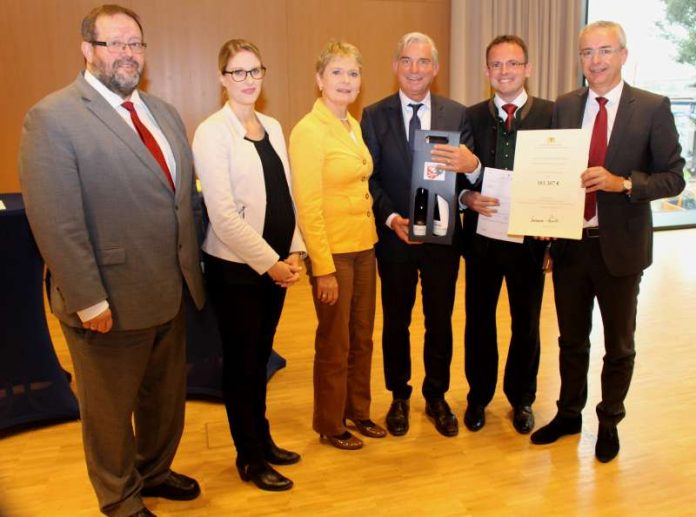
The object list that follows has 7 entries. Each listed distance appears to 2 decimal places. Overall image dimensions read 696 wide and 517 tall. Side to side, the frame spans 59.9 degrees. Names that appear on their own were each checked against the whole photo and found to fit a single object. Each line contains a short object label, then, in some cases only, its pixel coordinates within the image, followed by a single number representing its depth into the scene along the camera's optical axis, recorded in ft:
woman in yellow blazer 7.72
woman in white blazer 6.97
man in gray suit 5.95
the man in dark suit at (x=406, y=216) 8.51
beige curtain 20.80
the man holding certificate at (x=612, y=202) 7.68
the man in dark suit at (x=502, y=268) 8.55
